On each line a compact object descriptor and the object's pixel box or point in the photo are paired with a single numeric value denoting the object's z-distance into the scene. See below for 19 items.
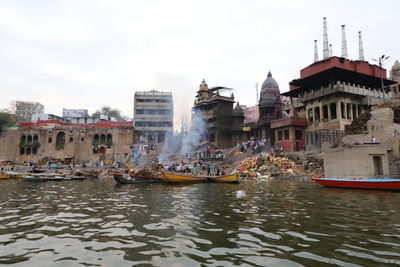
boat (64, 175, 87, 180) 31.85
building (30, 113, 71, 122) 66.44
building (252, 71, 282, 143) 45.50
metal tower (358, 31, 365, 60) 50.25
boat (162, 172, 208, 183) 23.25
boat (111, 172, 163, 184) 24.08
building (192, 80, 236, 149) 51.44
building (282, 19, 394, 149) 36.06
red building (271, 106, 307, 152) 36.84
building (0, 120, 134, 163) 56.72
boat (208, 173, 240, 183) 23.48
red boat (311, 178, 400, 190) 15.91
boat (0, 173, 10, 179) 33.16
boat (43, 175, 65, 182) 29.82
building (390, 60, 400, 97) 52.43
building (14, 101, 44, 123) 96.79
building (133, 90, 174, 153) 60.44
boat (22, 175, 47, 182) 28.70
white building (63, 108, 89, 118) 76.03
